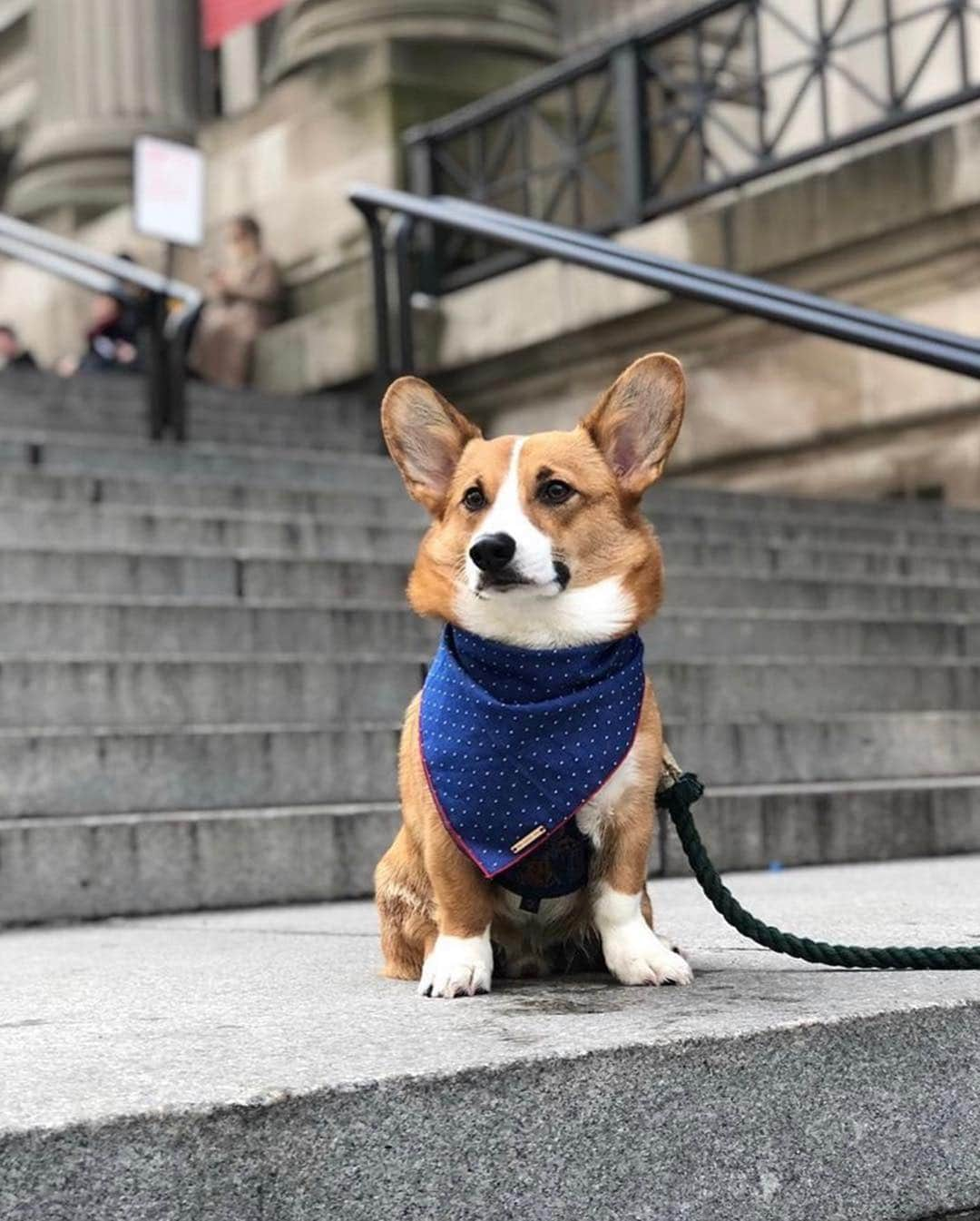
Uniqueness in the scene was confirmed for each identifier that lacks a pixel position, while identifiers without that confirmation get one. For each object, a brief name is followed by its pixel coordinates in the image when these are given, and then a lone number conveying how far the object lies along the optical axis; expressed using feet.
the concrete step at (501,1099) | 6.57
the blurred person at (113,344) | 38.65
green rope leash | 9.17
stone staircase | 15.01
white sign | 31.89
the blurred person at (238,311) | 43.14
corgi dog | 9.02
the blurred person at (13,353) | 41.47
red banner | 49.52
